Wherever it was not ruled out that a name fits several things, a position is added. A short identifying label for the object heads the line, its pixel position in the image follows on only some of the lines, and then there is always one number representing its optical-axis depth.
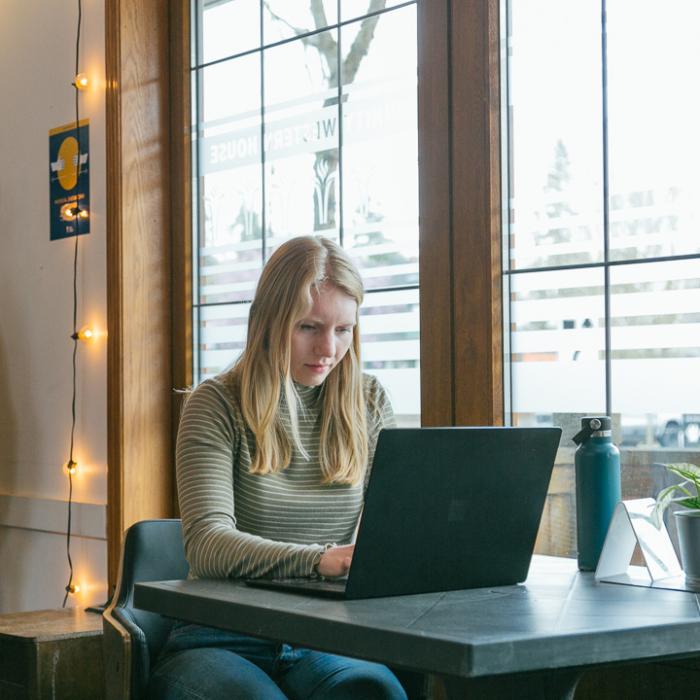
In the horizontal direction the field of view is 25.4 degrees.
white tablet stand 2.45
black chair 2.66
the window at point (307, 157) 3.58
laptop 2.20
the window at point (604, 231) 3.00
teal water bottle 2.57
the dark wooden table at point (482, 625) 1.93
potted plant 2.39
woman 2.45
